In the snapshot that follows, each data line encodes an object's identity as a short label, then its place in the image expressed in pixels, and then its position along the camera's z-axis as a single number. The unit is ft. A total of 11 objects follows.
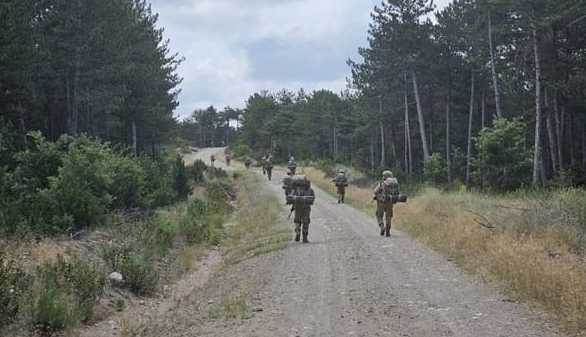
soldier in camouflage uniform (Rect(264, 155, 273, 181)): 148.77
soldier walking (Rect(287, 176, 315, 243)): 52.90
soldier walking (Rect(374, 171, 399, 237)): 55.93
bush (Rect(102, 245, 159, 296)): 40.22
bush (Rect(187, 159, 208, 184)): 136.15
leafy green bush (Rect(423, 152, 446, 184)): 143.33
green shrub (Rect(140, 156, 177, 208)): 79.37
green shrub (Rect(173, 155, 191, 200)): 101.30
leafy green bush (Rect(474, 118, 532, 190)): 106.32
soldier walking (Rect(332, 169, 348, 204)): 94.84
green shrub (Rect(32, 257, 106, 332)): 29.01
